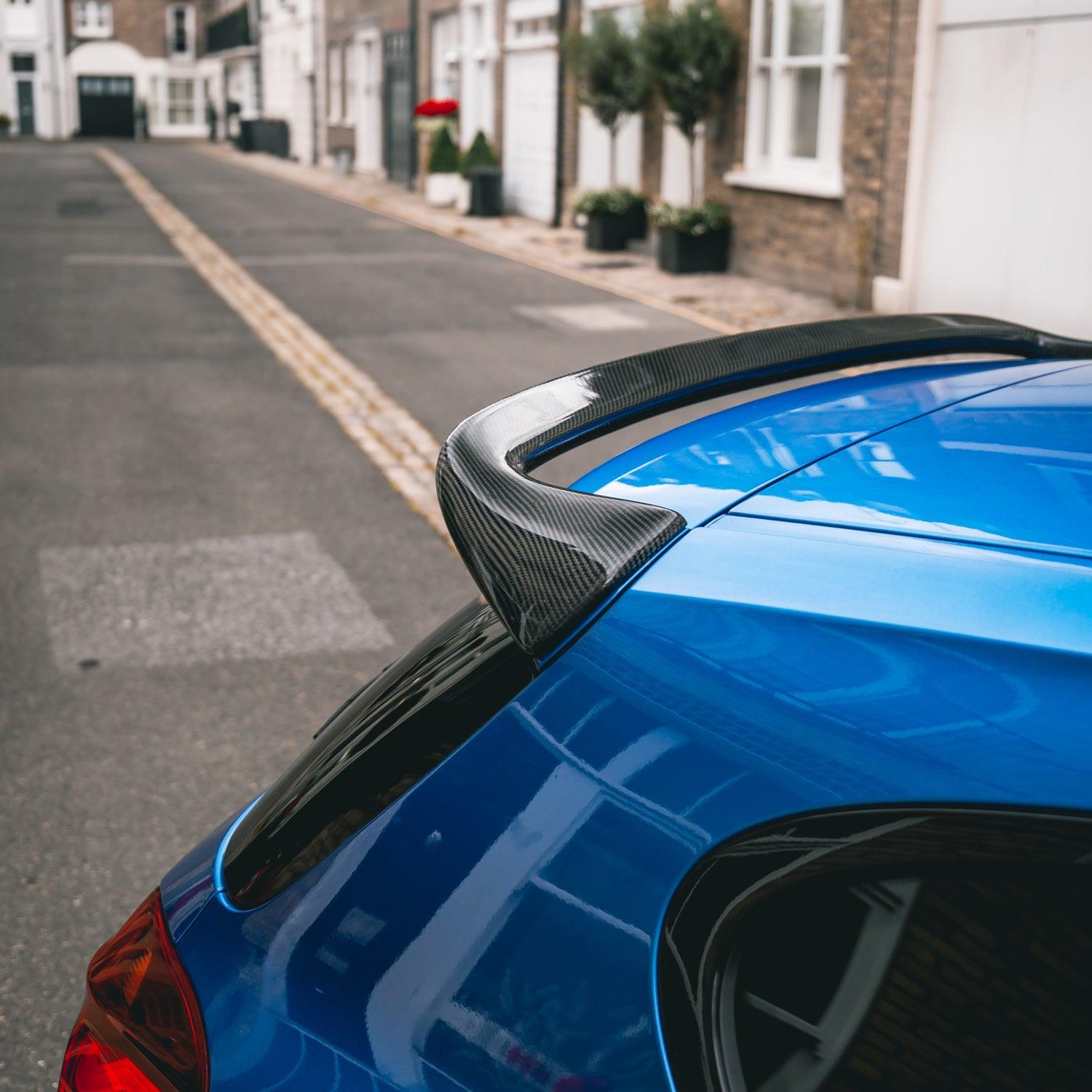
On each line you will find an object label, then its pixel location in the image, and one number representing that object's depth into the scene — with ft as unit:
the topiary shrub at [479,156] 73.87
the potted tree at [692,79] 47.29
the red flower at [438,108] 81.61
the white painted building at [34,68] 195.83
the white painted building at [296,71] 128.26
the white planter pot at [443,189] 79.82
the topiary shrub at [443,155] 79.05
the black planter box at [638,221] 56.44
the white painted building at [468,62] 77.41
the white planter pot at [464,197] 74.54
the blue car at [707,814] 2.85
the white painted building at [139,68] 202.08
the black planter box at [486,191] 72.59
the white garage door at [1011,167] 32.30
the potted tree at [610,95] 52.95
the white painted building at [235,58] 169.48
